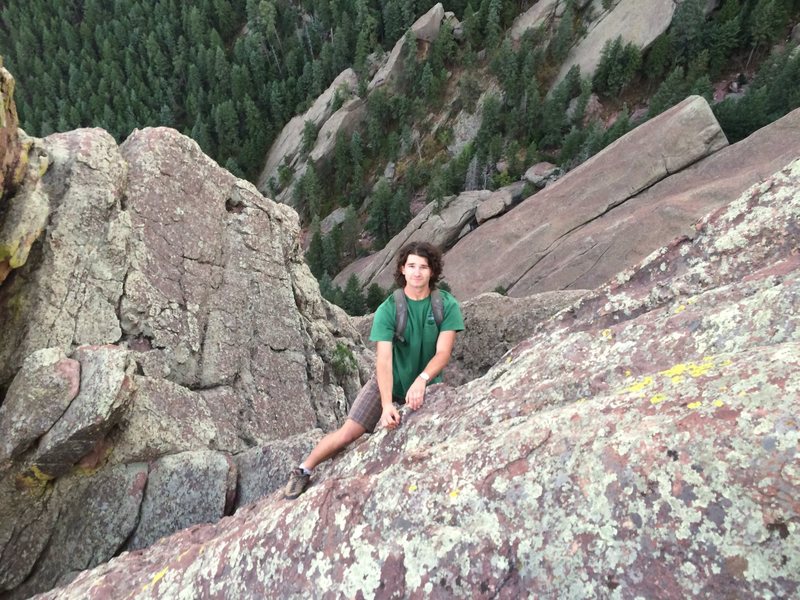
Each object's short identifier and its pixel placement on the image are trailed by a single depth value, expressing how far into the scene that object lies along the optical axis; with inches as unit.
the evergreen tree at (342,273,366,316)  1940.3
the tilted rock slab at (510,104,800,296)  1273.4
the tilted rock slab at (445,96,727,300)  1385.3
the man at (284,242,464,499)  249.0
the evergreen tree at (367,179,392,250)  2453.2
